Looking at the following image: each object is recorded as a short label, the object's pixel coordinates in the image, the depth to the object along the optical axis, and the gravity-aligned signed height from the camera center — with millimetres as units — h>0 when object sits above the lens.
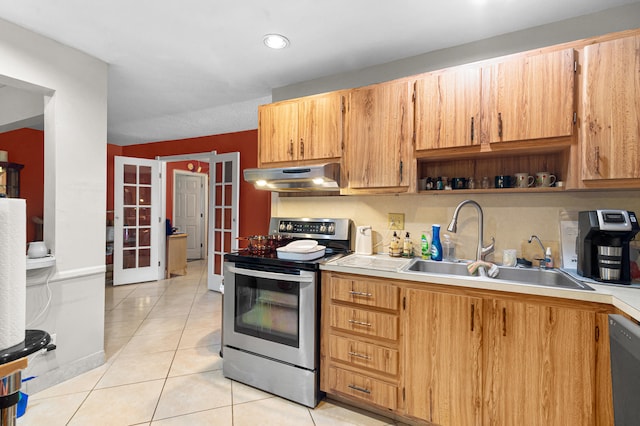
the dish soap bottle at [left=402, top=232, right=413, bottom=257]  2264 -277
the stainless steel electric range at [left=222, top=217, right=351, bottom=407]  1940 -769
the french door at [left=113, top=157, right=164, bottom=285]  4691 -138
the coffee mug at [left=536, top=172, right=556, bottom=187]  1879 +212
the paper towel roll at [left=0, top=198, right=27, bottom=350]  635 -131
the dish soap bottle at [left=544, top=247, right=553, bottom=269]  1883 -296
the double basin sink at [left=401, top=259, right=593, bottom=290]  1668 -379
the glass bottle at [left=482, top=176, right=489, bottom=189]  2066 +205
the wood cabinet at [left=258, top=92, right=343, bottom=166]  2371 +687
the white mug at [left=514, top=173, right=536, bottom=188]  1923 +210
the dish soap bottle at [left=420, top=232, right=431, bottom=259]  2217 -263
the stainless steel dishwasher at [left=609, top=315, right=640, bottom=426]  859 -478
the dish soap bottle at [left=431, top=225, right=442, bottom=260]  2158 -235
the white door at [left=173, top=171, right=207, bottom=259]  6922 +90
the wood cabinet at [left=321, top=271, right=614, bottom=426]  1371 -748
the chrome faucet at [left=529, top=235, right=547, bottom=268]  1917 -234
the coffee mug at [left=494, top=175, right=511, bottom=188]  1968 +208
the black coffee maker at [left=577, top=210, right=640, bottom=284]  1513 -161
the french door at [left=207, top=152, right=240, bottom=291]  4543 +30
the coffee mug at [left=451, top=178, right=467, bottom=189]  2107 +208
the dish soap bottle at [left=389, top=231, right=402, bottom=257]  2281 -273
